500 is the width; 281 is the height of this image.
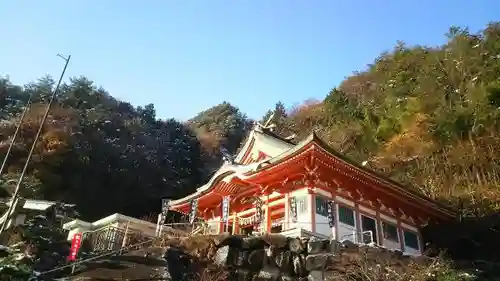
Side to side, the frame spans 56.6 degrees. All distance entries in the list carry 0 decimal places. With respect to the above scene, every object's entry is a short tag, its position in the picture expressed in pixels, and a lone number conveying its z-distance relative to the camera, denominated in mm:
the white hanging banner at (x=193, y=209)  18022
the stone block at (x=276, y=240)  12953
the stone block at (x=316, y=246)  12617
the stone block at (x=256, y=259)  12602
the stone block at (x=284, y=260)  12641
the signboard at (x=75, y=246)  13270
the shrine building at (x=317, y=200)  14719
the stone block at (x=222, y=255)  12444
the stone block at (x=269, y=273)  12484
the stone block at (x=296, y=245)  12805
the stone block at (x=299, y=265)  12430
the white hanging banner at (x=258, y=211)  16312
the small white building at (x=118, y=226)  15666
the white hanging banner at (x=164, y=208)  17250
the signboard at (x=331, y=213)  14627
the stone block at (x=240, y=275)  12328
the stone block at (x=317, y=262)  12258
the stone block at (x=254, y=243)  12891
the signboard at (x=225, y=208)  16212
